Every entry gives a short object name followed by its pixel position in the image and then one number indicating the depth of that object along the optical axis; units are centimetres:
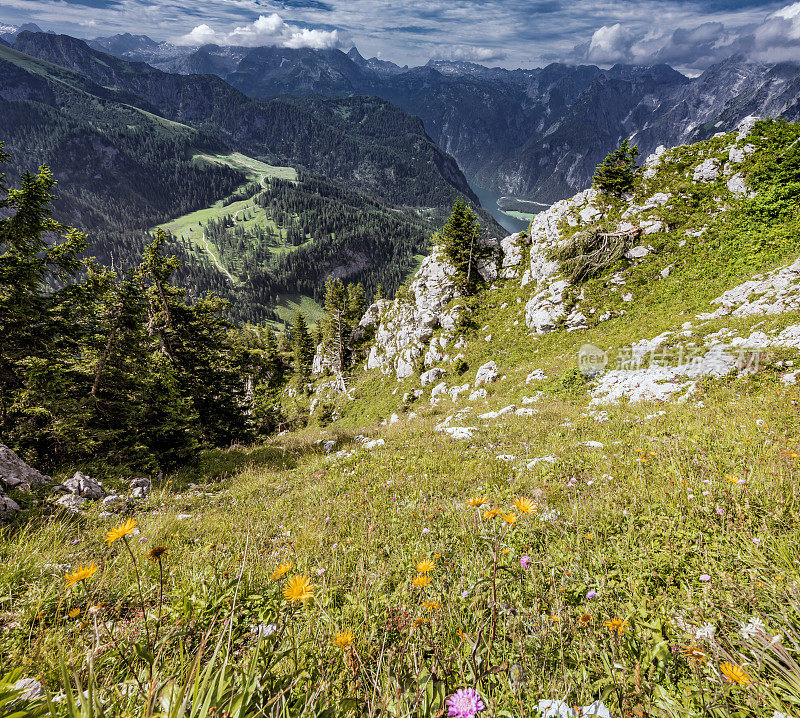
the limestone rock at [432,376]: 2688
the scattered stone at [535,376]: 1758
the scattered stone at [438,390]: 2452
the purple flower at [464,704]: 135
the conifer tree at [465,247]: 3080
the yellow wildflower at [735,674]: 151
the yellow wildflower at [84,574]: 203
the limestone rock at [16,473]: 698
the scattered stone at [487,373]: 2122
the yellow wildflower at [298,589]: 198
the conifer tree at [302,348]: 5672
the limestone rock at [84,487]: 725
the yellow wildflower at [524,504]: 256
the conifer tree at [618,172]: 2561
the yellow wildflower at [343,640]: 188
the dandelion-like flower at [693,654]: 201
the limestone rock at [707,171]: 2362
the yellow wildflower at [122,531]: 214
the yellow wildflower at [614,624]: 200
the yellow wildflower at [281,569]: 223
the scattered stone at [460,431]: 988
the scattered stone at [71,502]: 633
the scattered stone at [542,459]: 634
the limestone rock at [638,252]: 2191
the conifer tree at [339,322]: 4297
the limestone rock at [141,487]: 839
